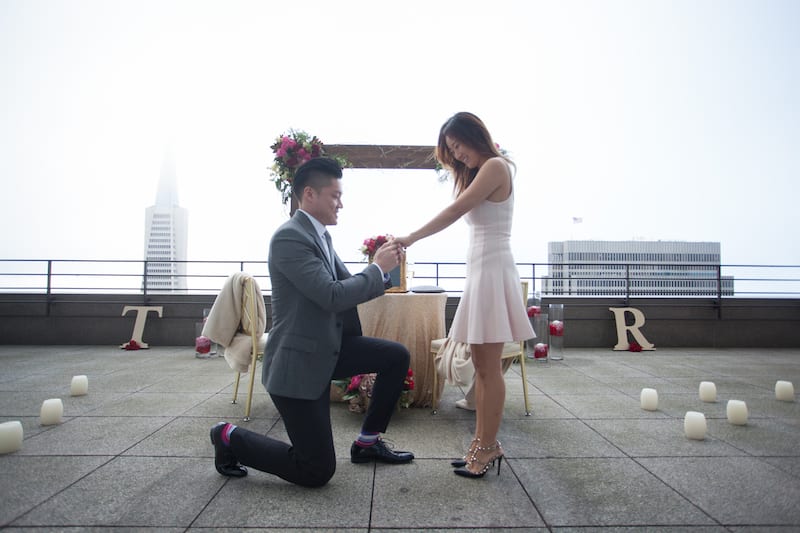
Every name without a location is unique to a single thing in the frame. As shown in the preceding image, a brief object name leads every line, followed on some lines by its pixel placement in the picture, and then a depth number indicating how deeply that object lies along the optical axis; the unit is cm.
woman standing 197
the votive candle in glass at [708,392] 343
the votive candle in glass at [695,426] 254
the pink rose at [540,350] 540
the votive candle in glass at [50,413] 274
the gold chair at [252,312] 309
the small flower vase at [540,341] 541
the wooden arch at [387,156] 441
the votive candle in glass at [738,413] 283
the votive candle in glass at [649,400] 317
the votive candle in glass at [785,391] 345
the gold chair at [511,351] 298
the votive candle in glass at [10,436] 224
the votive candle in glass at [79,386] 355
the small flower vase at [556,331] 574
